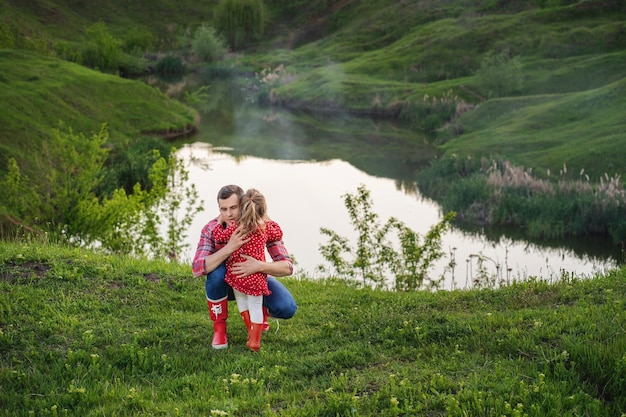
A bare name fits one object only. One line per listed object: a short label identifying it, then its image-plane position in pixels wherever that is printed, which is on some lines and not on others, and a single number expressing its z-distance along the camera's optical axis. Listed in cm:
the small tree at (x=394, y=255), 1658
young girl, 861
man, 866
